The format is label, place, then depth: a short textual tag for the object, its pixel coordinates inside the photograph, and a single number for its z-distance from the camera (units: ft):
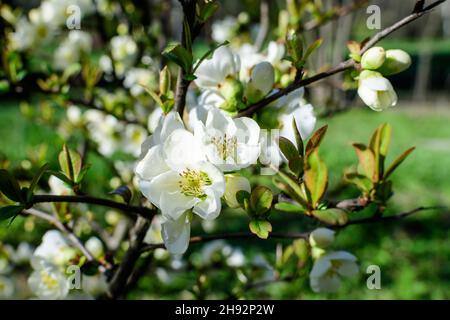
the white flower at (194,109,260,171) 2.00
